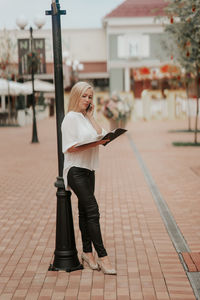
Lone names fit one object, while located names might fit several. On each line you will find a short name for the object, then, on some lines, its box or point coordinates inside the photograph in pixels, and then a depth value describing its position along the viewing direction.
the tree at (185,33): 11.35
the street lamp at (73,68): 34.08
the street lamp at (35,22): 16.52
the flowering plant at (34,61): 18.02
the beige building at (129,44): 40.72
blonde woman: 4.48
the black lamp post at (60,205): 4.77
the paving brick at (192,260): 4.74
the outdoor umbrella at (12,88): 25.09
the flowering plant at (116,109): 21.23
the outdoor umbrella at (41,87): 32.16
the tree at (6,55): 27.78
